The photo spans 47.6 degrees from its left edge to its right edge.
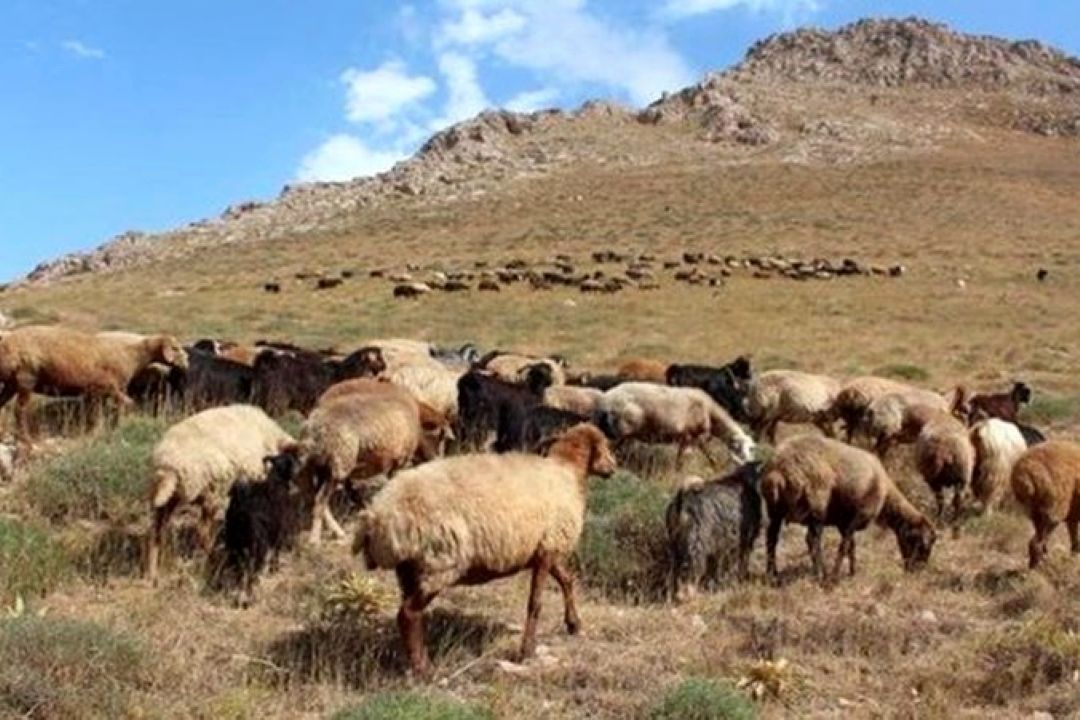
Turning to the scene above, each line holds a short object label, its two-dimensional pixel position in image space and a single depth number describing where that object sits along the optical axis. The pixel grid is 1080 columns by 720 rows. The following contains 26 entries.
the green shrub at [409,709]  6.38
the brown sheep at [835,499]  10.33
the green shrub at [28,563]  8.62
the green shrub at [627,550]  9.91
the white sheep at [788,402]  16.66
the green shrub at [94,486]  10.34
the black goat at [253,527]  9.17
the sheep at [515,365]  16.67
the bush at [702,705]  6.84
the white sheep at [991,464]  12.98
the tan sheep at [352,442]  10.23
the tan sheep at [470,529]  7.40
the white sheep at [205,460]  9.34
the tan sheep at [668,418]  14.16
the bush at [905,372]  25.22
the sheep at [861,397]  15.61
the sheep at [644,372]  18.23
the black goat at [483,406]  13.61
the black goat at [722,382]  17.03
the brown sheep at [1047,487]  10.84
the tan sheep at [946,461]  12.66
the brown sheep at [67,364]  12.66
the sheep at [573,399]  14.56
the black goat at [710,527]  9.88
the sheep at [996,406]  16.64
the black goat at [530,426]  12.91
